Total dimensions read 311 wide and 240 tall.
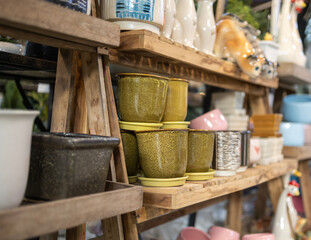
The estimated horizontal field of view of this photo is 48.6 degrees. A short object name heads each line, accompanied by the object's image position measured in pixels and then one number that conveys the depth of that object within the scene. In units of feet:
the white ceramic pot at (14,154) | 1.79
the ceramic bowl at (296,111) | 7.20
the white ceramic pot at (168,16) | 3.44
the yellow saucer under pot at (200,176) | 3.42
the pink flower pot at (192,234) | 4.50
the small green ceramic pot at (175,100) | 3.36
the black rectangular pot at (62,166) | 2.05
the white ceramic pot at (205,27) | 4.23
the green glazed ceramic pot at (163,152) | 2.90
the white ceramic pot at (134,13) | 2.96
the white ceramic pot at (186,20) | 3.78
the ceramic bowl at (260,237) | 4.41
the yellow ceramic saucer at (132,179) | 3.17
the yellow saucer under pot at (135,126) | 3.06
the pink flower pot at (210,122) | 4.08
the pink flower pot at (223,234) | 4.37
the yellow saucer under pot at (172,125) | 3.41
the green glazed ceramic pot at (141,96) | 3.00
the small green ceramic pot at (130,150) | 3.05
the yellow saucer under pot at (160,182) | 2.99
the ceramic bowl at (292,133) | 6.44
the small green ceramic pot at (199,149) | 3.31
